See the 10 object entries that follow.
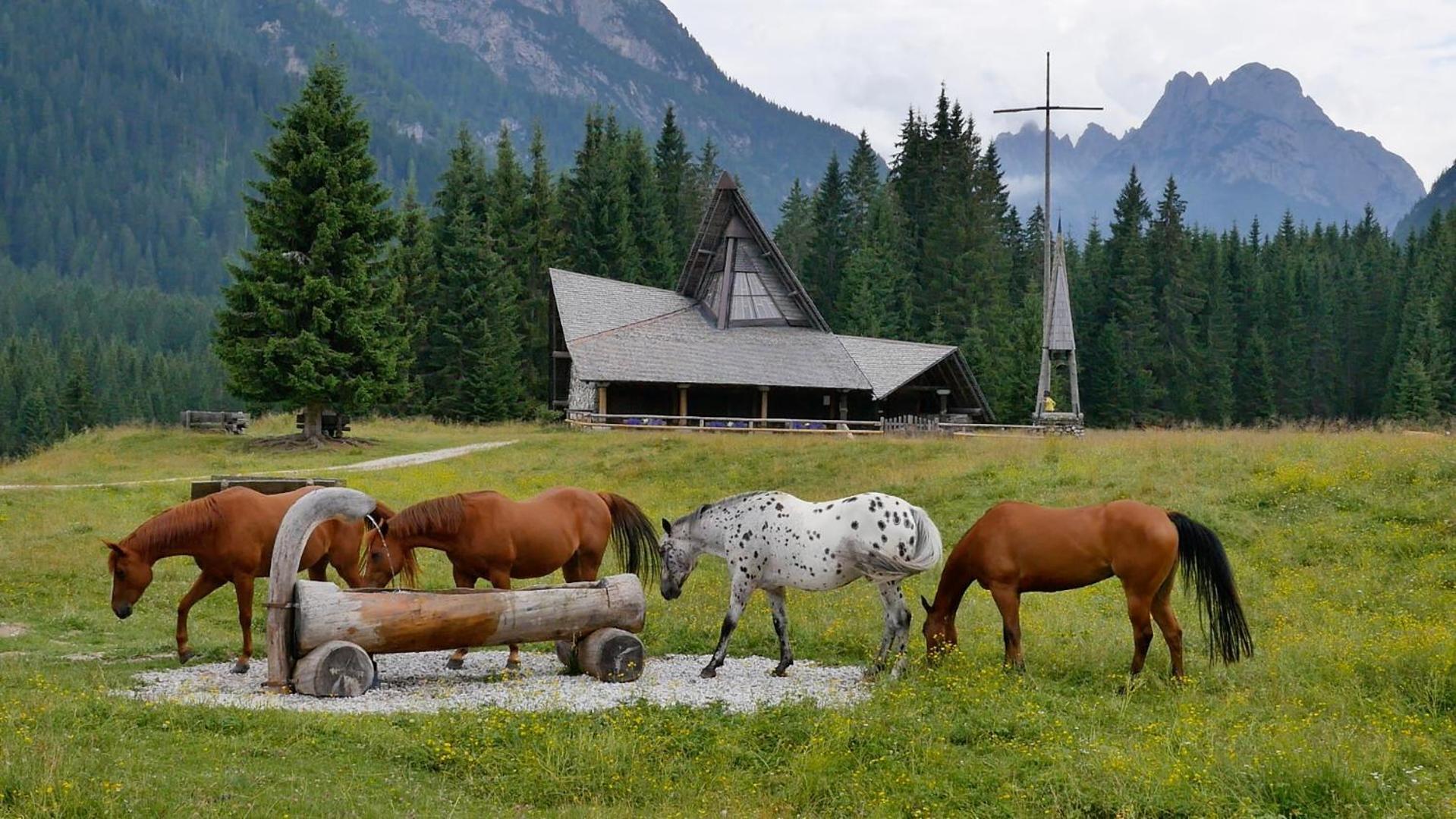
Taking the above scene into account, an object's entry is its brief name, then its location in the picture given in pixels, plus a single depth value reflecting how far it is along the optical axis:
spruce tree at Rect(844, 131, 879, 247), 84.69
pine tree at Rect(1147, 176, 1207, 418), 78.06
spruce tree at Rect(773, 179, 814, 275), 94.12
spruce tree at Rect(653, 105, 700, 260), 80.62
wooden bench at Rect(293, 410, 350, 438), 39.59
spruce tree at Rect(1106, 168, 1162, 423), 75.31
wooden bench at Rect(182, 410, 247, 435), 41.16
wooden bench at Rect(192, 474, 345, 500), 15.22
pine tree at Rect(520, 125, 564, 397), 64.56
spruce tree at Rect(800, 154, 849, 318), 80.25
